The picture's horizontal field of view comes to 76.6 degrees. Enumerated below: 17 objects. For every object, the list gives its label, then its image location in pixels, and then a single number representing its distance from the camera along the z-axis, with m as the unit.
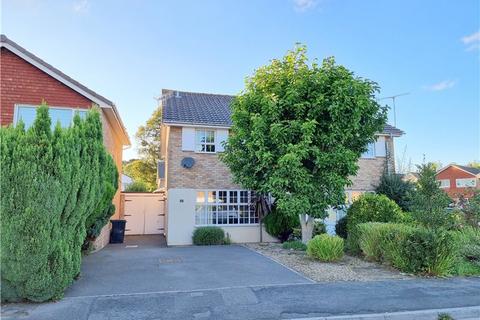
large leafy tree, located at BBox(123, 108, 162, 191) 32.16
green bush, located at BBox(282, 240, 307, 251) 12.21
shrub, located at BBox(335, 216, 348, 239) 13.55
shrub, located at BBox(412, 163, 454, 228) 8.23
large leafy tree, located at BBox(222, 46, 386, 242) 10.54
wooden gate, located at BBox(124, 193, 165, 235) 18.61
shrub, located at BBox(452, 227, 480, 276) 8.50
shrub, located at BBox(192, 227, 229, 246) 13.83
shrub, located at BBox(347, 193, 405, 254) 11.36
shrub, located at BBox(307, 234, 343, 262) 9.61
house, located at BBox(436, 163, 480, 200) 40.91
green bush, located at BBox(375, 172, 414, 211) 15.75
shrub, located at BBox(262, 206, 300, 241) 14.49
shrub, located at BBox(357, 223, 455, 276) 8.09
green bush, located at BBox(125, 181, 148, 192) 22.74
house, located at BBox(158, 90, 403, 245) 14.20
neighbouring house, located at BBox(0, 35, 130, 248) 10.77
